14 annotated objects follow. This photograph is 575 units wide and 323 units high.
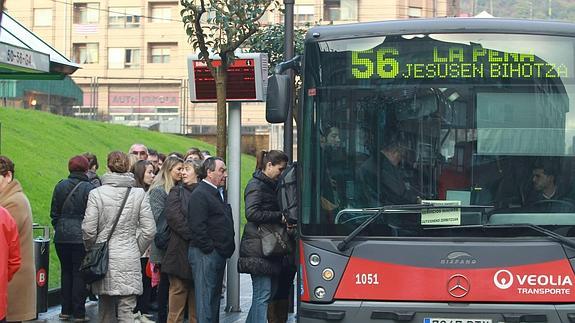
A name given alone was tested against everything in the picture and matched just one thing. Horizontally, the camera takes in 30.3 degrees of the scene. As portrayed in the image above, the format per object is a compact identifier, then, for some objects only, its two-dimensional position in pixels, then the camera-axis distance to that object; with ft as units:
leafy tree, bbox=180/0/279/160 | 41.98
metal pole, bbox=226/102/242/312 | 44.34
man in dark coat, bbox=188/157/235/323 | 33.73
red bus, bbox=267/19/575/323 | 27.71
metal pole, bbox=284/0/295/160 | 44.55
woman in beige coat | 29.27
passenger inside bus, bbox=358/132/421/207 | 28.25
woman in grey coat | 32.73
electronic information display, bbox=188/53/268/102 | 44.83
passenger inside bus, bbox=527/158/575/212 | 27.96
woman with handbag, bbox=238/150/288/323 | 34.06
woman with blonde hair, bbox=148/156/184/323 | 37.83
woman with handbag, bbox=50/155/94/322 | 39.60
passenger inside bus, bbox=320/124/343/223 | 28.81
